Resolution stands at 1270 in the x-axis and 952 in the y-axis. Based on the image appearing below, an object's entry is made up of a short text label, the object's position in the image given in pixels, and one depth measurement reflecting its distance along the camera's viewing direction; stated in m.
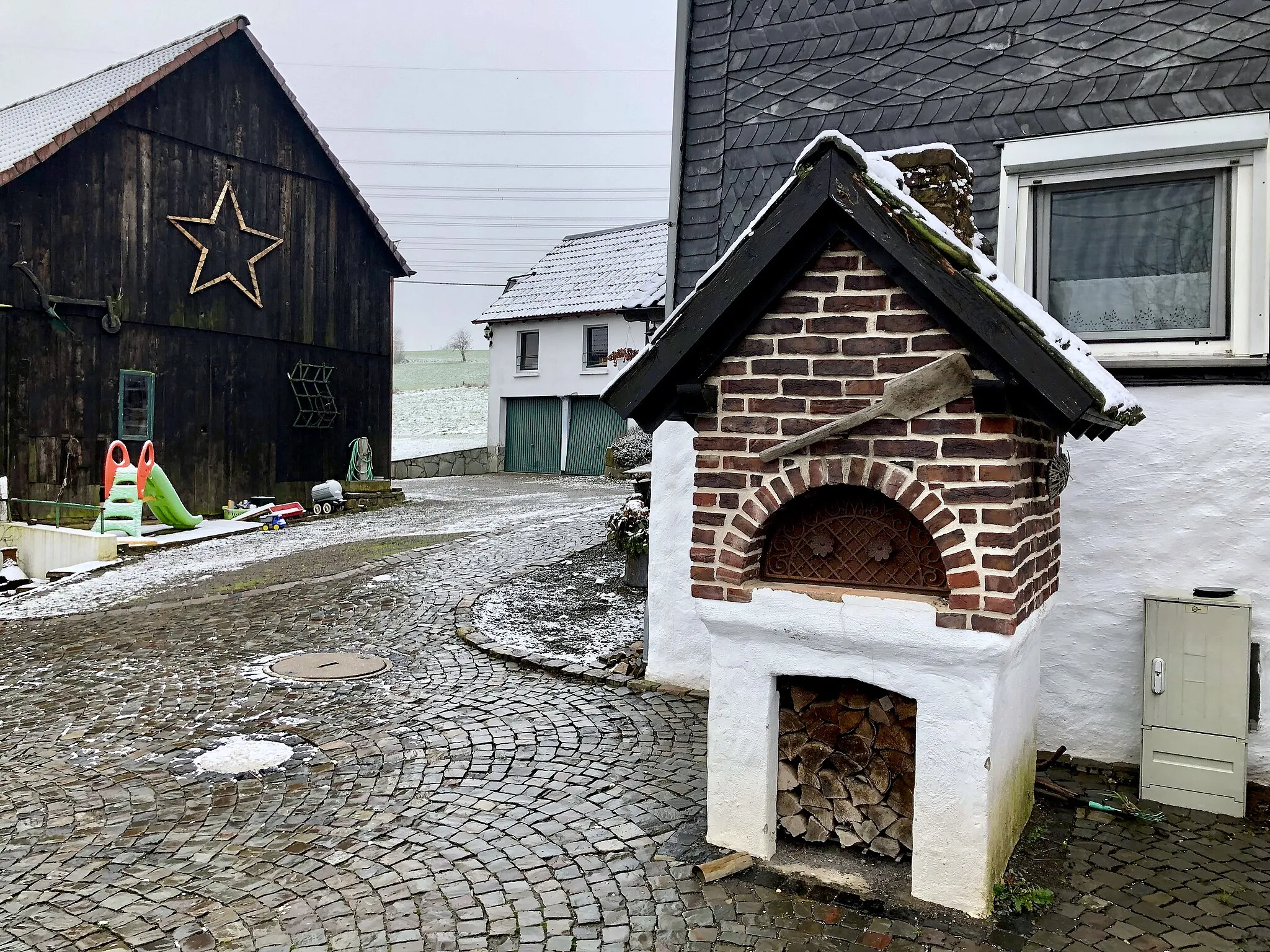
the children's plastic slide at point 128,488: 12.80
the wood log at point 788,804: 4.30
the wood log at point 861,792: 4.16
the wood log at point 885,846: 4.11
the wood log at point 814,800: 4.25
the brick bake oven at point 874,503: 3.59
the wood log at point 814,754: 4.26
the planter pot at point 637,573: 9.78
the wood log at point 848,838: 4.18
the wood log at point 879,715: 4.16
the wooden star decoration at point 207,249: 16.45
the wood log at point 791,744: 4.31
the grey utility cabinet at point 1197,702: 4.79
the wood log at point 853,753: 4.19
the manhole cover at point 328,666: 6.98
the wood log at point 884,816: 4.14
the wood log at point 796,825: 4.27
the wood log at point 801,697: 4.32
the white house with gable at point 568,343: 25.88
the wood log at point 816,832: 4.25
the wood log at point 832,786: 4.23
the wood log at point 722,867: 3.98
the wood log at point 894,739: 4.13
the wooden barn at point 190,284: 14.48
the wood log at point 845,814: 4.19
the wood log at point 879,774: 4.14
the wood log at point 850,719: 4.23
